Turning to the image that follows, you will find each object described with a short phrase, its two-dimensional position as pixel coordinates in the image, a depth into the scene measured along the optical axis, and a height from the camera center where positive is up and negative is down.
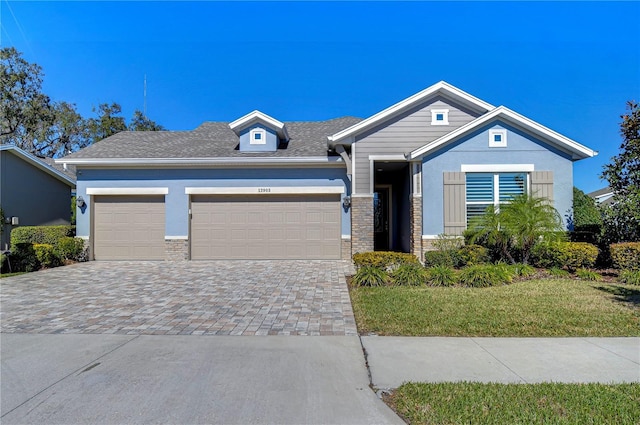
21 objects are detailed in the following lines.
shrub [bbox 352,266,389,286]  7.74 -1.44
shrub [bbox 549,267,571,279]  8.52 -1.48
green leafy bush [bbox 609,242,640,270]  8.54 -1.02
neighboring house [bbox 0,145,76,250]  12.92 +1.02
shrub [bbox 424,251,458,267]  9.43 -1.21
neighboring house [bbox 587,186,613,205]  26.37 +1.87
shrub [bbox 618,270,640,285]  7.66 -1.43
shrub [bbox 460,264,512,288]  7.62 -1.41
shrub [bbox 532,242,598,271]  9.02 -1.04
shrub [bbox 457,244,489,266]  9.34 -1.11
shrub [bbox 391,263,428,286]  7.74 -1.40
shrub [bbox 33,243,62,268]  10.59 -1.29
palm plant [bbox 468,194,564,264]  8.70 -0.31
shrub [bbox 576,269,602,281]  8.15 -1.47
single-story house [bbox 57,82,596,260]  10.45 +1.06
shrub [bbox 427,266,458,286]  7.68 -1.43
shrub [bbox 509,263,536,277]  8.60 -1.41
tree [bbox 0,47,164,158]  25.45 +8.00
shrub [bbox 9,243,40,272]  10.23 -1.30
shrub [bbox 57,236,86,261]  11.51 -1.16
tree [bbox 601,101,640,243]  9.08 +0.82
